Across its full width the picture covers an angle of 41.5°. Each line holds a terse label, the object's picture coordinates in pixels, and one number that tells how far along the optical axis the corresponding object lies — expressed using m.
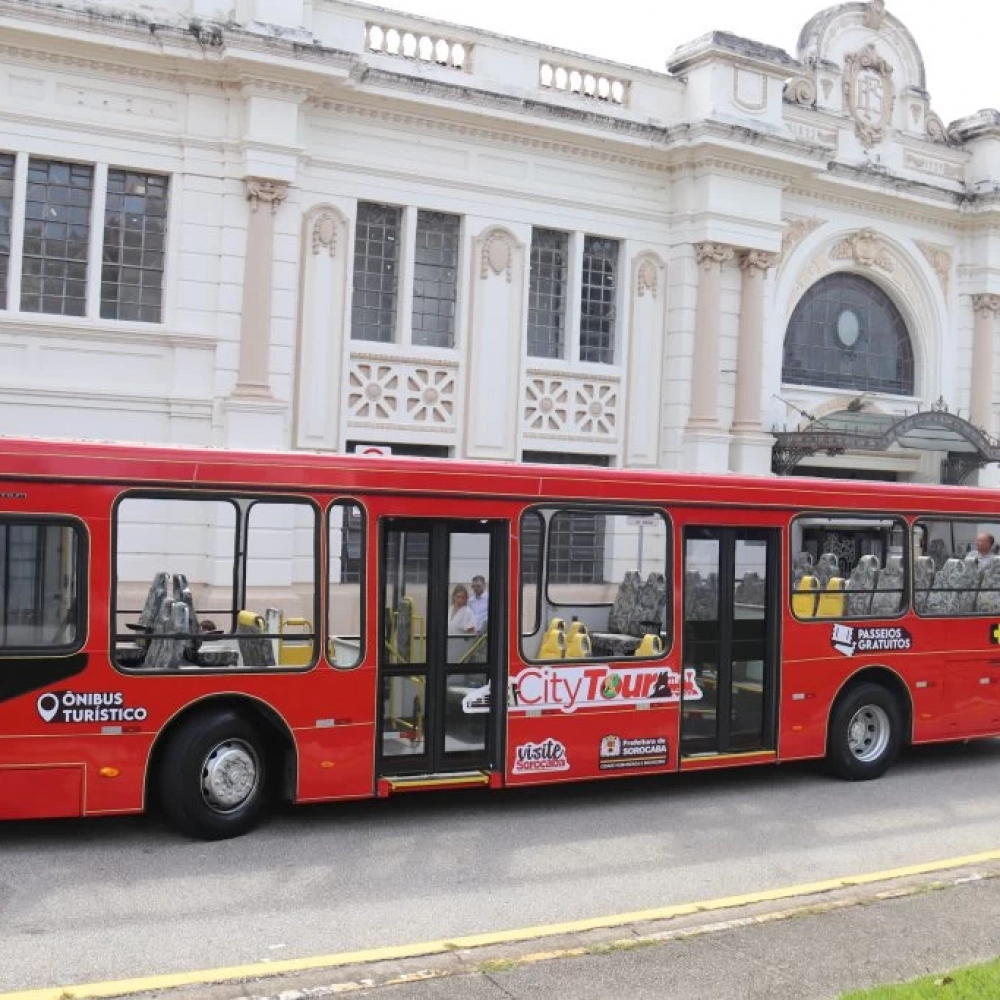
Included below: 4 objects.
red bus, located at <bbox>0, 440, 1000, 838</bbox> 8.56
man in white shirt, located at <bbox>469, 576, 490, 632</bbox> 9.86
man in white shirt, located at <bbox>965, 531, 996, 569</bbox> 12.88
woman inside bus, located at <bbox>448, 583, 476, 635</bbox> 9.76
